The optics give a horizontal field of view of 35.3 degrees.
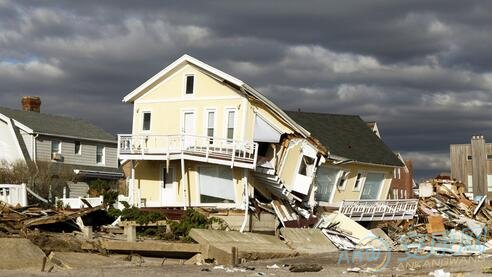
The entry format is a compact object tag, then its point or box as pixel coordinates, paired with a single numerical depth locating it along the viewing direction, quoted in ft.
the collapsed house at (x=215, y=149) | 115.85
